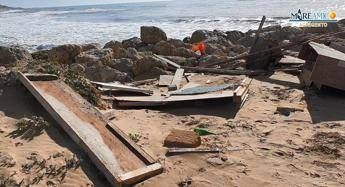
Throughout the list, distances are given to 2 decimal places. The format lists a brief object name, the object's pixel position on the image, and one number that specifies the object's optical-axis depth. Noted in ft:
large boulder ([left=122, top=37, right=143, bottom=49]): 55.92
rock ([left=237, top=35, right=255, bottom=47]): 55.01
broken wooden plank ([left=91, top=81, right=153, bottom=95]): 27.50
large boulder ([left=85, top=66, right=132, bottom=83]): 34.58
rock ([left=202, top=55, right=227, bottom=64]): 38.32
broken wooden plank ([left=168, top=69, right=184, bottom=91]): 29.45
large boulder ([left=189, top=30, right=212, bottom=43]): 57.39
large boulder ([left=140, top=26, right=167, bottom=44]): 55.21
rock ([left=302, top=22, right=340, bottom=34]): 54.55
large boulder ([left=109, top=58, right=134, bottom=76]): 37.89
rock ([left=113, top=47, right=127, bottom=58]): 44.58
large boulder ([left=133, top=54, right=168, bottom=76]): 36.94
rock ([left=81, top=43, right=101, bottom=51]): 50.31
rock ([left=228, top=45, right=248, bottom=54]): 47.65
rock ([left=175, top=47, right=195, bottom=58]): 45.16
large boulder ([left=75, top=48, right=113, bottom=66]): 39.99
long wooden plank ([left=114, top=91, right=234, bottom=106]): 24.85
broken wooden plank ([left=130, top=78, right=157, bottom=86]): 32.81
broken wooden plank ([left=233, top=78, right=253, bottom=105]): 24.22
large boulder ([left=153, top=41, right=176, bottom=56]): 45.65
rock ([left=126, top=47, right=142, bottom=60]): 40.91
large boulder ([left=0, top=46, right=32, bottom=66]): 34.63
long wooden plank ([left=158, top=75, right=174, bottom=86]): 31.68
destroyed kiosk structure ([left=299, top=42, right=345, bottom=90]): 26.30
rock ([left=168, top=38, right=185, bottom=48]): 50.55
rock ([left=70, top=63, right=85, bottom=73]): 35.66
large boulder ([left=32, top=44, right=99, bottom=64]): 44.01
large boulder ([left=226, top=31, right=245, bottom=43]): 60.57
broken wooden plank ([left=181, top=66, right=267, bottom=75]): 33.67
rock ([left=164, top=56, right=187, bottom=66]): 40.24
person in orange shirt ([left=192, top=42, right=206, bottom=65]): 45.05
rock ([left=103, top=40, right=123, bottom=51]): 50.59
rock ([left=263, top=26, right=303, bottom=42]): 53.93
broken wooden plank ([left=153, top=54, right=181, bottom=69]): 36.88
